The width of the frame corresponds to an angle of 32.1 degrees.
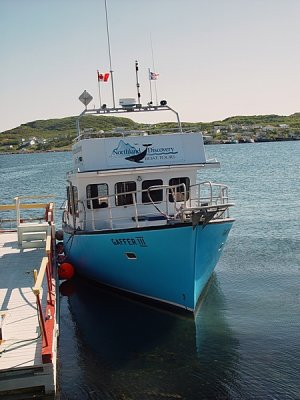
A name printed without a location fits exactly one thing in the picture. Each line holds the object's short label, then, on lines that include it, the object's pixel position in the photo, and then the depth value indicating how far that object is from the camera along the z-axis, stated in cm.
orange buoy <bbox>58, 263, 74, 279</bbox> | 1606
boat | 1267
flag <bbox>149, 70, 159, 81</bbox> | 1750
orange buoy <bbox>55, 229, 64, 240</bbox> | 2014
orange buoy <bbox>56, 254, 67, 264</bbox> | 1702
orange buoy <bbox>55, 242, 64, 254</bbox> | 1856
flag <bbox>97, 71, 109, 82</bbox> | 1674
